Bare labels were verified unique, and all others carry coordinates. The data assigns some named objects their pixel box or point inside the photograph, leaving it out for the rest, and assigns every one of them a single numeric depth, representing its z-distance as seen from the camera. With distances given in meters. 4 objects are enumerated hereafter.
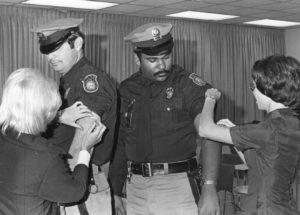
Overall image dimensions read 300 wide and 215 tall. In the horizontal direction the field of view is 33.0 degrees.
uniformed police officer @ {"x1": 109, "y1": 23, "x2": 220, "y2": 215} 2.50
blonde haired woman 1.91
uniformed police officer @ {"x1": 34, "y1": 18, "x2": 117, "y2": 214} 2.28
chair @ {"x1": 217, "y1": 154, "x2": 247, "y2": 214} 5.12
